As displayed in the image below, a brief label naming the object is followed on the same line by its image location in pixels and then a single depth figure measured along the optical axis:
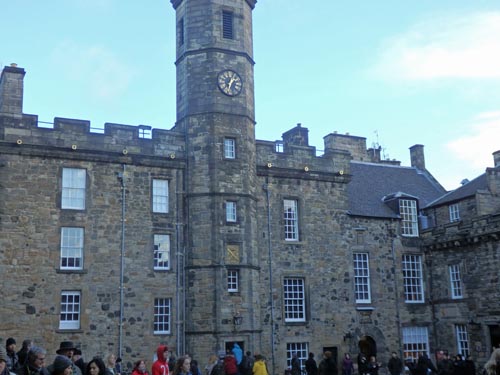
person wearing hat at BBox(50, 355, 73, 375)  5.84
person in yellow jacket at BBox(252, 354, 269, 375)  17.12
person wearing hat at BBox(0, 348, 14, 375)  5.60
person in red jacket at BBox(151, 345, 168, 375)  11.05
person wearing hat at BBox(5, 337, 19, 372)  9.79
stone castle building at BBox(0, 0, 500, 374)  23.16
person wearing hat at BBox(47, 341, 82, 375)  8.62
